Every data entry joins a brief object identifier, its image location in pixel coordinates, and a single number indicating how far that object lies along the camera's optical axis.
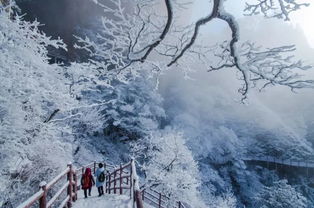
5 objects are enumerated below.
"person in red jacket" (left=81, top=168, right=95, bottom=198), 8.44
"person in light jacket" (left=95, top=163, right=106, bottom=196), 8.14
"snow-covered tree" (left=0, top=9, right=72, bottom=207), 6.96
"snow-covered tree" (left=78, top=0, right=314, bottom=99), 2.83
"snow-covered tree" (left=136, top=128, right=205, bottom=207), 20.30
